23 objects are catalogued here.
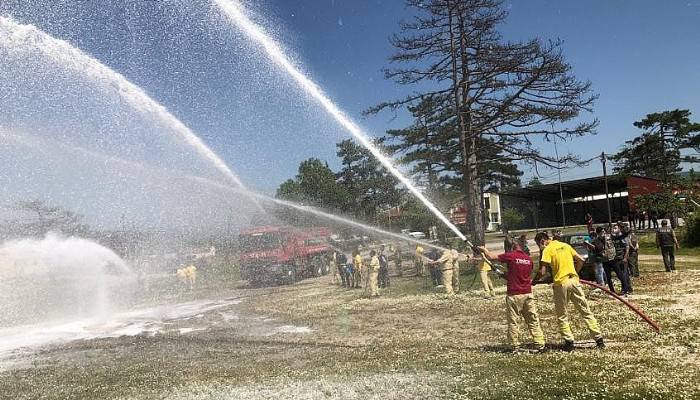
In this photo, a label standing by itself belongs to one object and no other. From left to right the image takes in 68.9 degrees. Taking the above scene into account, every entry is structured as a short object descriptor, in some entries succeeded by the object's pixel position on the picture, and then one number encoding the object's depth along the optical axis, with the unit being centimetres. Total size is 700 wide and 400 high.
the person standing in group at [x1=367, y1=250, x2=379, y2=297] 1973
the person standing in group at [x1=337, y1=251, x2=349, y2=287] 2502
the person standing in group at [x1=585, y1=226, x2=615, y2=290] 1541
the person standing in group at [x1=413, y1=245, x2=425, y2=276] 2645
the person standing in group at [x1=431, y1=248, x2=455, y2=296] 1842
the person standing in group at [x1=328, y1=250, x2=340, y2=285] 2575
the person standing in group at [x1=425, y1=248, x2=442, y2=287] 2161
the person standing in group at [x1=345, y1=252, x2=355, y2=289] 2426
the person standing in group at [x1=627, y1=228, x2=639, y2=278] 1656
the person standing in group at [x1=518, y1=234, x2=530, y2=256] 1497
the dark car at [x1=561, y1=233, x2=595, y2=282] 1721
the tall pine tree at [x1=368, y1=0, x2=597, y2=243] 2016
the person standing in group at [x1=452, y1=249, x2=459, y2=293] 1875
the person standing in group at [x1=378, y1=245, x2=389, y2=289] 2289
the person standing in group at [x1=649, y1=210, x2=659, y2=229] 3606
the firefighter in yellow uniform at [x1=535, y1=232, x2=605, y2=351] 939
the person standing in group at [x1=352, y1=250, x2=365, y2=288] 2319
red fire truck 2870
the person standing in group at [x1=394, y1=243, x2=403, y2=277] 2858
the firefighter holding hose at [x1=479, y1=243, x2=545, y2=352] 952
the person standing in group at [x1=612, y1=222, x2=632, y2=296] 1502
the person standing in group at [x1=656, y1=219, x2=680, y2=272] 1884
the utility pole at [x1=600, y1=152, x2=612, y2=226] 4568
